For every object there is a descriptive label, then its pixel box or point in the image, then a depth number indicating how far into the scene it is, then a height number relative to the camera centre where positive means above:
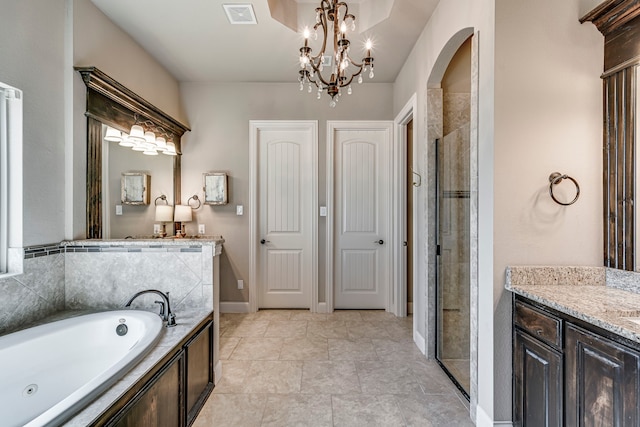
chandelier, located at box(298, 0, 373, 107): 1.78 +0.95
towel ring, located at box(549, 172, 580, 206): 1.62 +0.17
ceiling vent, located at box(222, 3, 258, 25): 2.47 +1.65
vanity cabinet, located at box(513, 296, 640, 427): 1.08 -0.65
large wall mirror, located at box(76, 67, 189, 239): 2.39 +0.50
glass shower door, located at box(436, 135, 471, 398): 2.19 -0.33
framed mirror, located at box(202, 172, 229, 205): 3.77 +0.31
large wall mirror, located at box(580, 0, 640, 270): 1.51 +0.44
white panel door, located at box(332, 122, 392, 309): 3.87 +0.25
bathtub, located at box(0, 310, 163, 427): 1.47 -0.77
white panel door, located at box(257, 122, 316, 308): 3.88 +0.14
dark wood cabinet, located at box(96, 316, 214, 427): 1.26 -0.88
